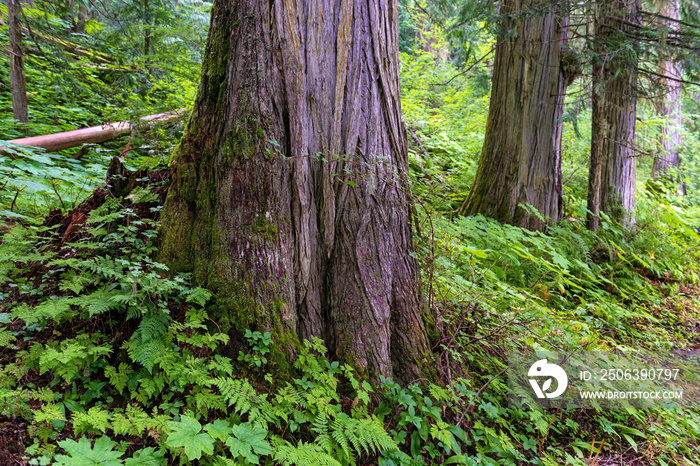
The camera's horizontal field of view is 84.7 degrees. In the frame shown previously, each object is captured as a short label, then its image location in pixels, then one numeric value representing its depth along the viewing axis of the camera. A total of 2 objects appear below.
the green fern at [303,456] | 1.88
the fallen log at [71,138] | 5.45
